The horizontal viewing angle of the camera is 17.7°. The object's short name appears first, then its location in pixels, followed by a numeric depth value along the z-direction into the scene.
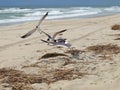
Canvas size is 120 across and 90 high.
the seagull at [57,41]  7.25
